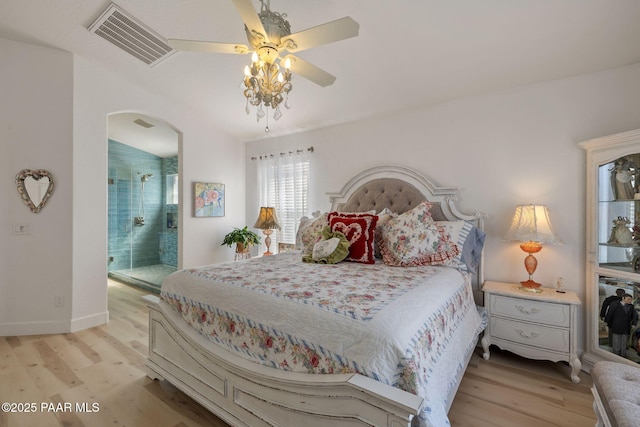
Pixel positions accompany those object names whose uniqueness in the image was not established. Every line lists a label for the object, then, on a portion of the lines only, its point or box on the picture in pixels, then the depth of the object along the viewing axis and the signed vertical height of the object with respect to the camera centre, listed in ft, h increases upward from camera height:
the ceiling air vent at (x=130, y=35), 8.22 +5.29
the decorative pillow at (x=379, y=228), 8.69 -0.44
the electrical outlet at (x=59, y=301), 9.95 -2.93
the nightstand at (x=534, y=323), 6.97 -2.70
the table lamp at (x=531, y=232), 7.45 -0.48
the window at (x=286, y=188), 13.17 +1.18
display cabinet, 6.68 -0.47
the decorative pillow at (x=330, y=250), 8.05 -1.00
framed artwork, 13.56 +0.64
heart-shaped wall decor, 9.59 +0.85
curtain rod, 12.85 +2.74
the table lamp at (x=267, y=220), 12.53 -0.29
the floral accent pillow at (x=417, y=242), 7.70 -0.77
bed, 3.65 -1.96
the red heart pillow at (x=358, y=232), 8.20 -0.53
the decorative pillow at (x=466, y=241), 7.73 -0.78
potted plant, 14.08 -1.26
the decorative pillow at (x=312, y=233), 9.31 -0.63
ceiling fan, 5.15 +3.30
